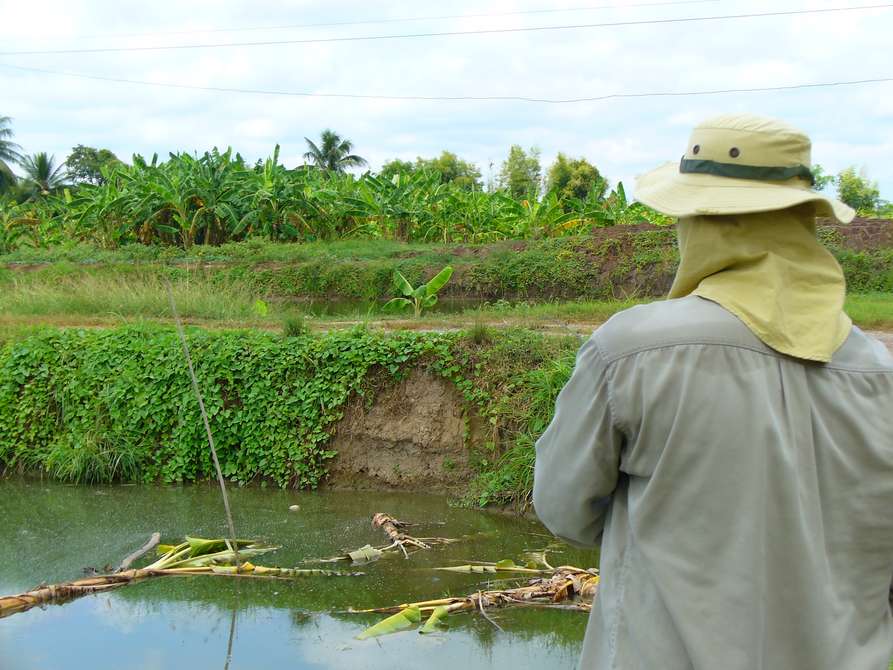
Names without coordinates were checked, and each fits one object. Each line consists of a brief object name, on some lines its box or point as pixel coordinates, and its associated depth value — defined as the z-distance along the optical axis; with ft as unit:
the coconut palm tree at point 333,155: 155.30
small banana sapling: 36.29
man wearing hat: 4.85
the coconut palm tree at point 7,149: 144.58
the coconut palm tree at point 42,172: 138.41
